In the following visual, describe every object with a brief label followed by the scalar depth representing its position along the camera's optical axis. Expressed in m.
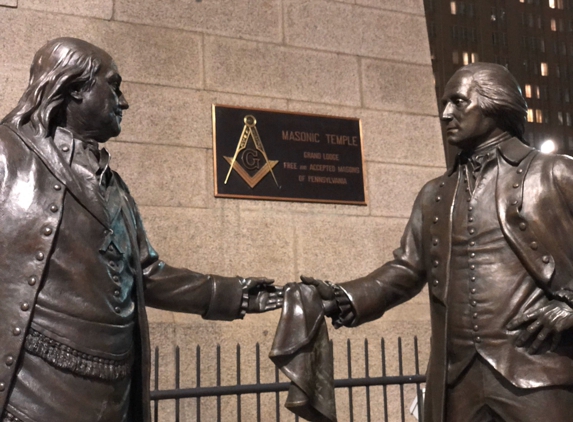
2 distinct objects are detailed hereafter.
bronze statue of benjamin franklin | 3.92
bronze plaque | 7.61
